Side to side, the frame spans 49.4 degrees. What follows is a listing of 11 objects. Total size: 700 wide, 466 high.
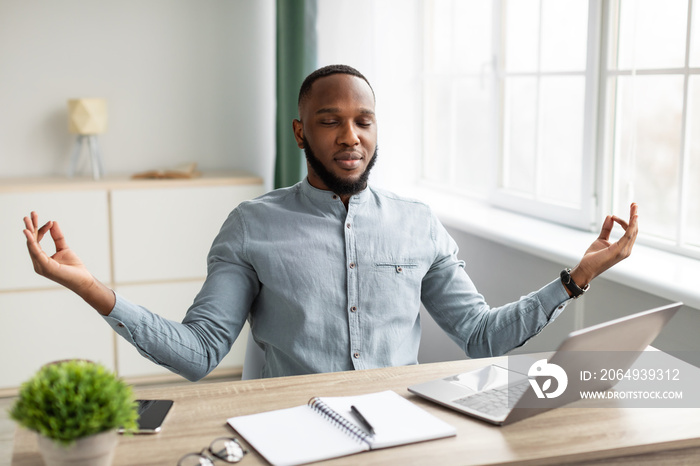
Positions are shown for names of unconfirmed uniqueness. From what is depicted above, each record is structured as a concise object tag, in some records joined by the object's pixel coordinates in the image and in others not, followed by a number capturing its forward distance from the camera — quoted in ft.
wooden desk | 3.80
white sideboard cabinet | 11.20
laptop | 4.06
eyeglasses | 3.69
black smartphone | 4.08
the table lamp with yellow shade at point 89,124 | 11.83
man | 5.65
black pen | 4.02
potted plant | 3.26
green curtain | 11.10
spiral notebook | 3.82
